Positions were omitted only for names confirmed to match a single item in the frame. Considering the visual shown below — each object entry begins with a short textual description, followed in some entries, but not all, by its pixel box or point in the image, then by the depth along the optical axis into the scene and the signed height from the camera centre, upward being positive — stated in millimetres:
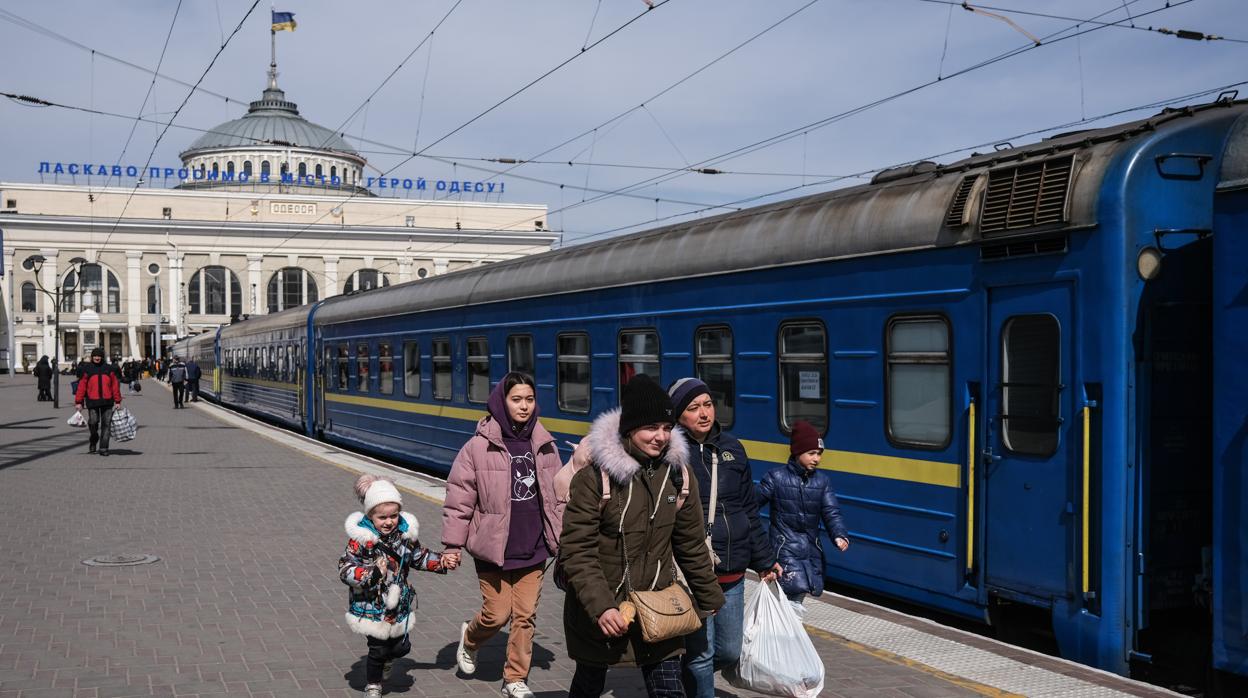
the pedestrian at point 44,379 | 43969 -1090
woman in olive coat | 4613 -709
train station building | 93938 +8169
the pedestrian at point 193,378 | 46406 -1186
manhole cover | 10094 -1781
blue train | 6621 -201
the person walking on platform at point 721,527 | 5262 -826
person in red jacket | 20188 -777
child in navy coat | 6816 -975
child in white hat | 5938 -1100
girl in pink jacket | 6234 -873
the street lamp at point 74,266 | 48625 +6184
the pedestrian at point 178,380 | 41531 -1122
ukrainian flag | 58000 +15855
